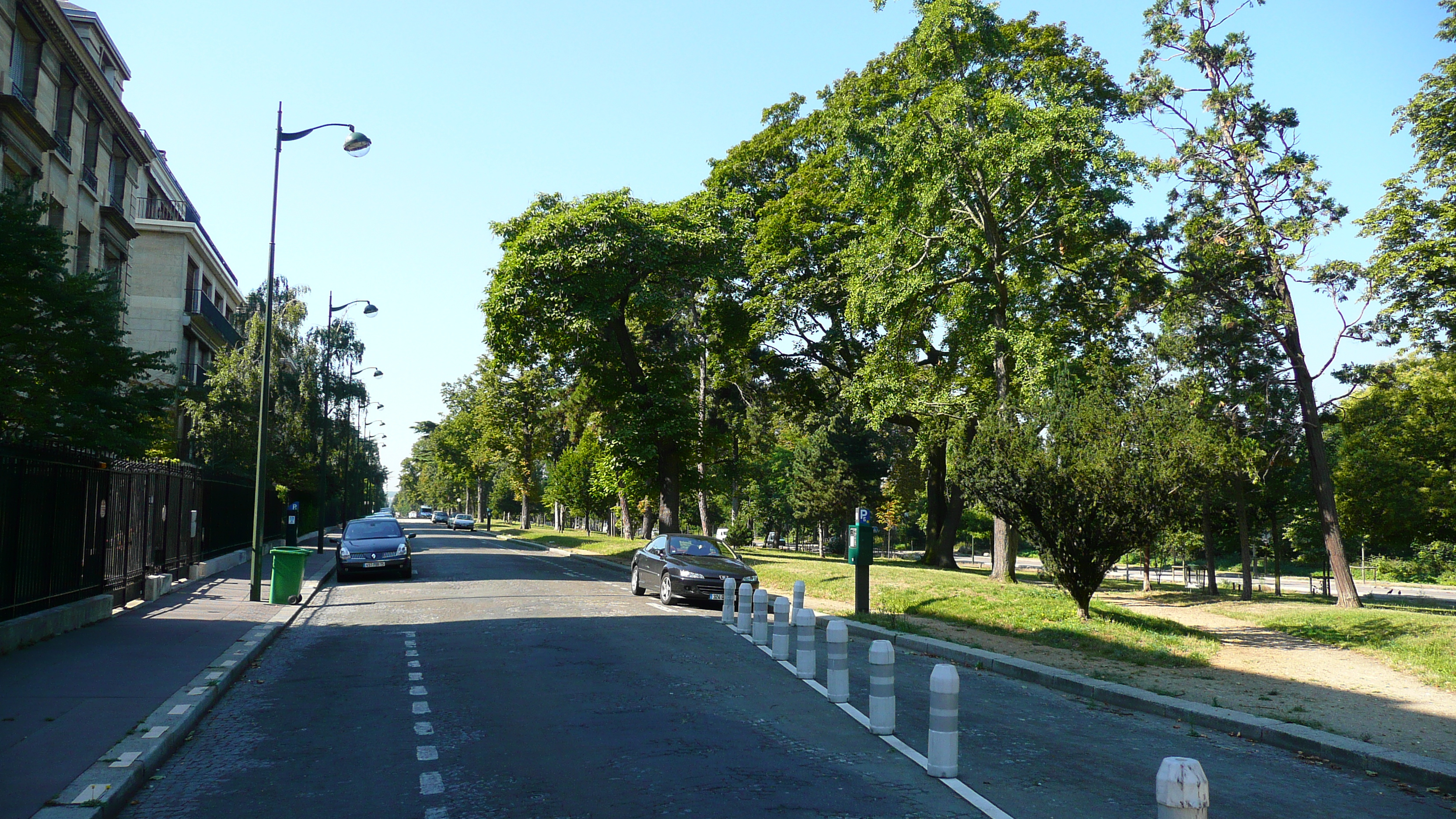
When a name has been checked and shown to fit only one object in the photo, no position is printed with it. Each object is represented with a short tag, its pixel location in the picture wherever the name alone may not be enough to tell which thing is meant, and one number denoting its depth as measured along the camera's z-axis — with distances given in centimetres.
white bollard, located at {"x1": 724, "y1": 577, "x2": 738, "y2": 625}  1516
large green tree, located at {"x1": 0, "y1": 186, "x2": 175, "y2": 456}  1545
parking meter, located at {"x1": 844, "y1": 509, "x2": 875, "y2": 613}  1659
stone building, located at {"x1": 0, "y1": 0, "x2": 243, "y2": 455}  2398
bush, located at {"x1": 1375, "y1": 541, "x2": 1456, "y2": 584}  4400
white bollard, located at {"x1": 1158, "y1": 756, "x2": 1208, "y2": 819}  418
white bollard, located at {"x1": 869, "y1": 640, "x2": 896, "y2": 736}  762
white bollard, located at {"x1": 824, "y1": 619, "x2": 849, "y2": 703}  893
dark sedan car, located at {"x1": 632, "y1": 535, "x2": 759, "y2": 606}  1862
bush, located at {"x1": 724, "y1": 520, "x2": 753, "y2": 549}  5694
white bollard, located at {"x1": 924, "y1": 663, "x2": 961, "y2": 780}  640
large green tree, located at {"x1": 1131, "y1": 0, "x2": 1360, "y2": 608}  2361
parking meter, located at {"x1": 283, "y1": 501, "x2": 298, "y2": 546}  2709
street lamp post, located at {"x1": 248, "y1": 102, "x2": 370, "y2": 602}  1731
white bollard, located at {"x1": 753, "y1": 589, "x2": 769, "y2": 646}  1298
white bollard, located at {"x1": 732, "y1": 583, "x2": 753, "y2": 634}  1448
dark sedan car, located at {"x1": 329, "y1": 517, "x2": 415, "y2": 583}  2461
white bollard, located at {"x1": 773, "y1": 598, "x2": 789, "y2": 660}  1157
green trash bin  1762
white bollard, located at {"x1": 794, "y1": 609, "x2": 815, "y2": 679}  1004
